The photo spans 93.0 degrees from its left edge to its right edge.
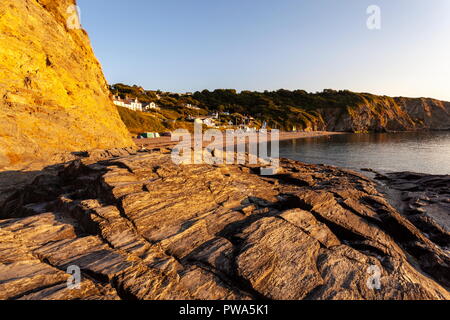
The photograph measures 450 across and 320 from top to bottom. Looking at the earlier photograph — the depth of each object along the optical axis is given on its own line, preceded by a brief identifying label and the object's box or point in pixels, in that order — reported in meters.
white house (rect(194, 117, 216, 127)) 121.11
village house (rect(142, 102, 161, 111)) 136.75
